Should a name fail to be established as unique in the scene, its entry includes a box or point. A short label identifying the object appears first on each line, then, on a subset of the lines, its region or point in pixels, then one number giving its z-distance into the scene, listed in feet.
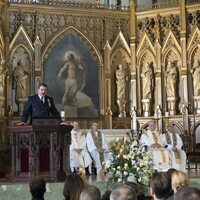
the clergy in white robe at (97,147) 46.37
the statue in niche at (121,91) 57.77
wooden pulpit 30.62
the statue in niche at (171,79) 57.11
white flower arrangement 28.68
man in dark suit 31.86
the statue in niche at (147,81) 57.77
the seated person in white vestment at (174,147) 44.80
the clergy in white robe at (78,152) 45.44
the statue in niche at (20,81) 54.03
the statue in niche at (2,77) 52.54
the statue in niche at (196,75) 56.08
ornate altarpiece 55.47
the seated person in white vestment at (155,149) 43.39
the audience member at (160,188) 15.75
